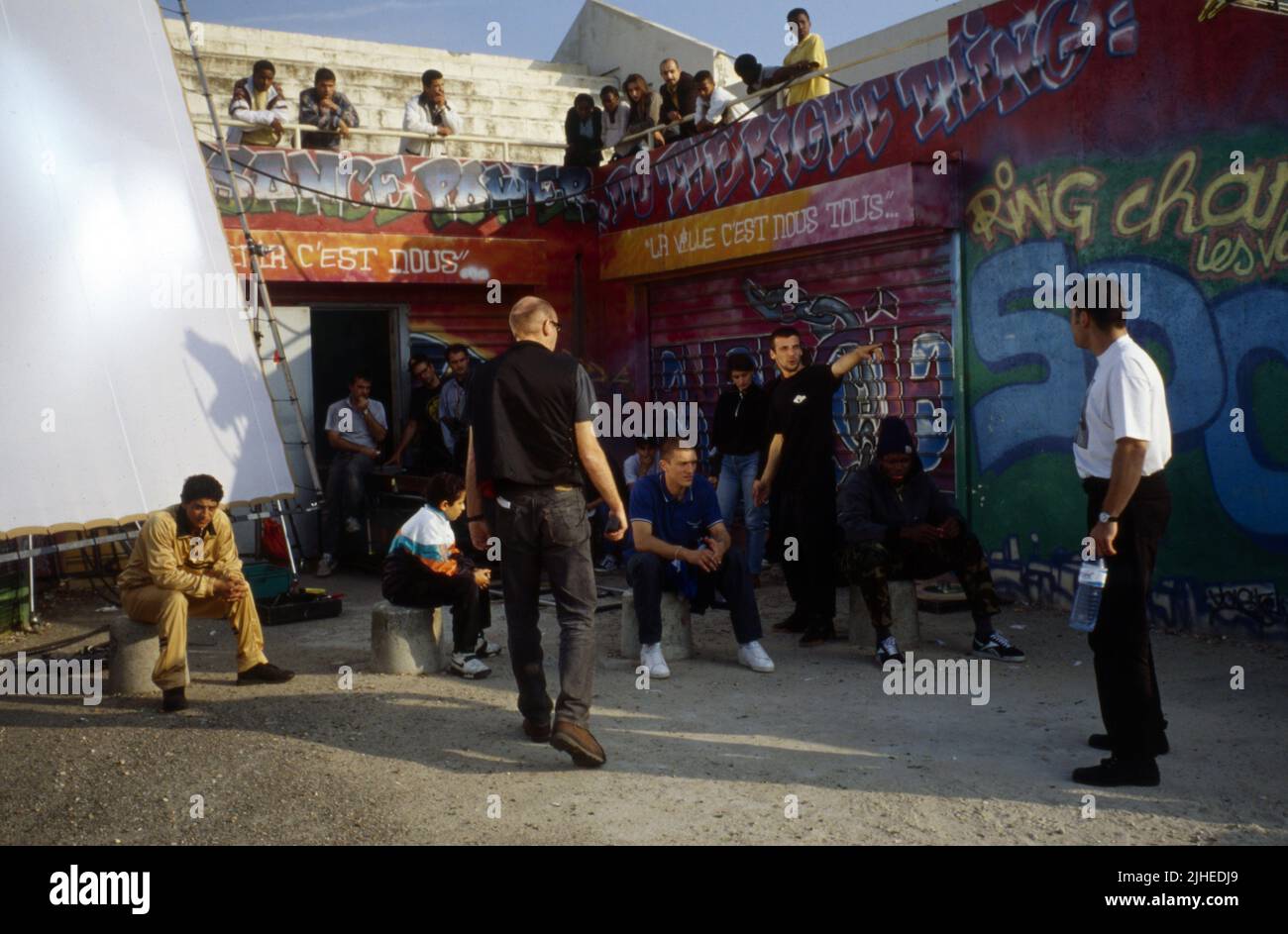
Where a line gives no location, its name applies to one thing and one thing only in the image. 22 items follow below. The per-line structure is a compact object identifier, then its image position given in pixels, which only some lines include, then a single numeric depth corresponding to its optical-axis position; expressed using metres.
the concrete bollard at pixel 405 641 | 7.20
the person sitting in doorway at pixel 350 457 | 11.88
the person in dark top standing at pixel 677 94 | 13.51
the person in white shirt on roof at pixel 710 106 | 12.62
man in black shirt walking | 5.30
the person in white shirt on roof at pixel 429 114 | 13.49
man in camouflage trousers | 7.17
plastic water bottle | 4.71
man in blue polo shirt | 7.07
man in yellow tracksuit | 6.41
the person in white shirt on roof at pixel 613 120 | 14.03
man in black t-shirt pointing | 7.92
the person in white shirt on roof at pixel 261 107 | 12.23
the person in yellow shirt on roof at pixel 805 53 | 11.69
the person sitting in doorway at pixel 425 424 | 12.14
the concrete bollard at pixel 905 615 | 7.54
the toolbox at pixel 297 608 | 9.05
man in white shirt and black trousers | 4.61
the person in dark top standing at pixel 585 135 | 13.86
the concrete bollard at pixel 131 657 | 6.77
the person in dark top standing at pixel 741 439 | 9.52
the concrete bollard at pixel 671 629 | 7.46
